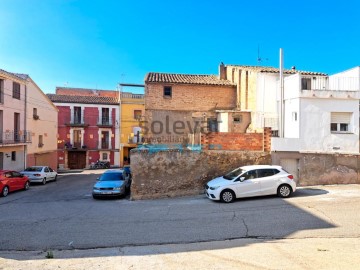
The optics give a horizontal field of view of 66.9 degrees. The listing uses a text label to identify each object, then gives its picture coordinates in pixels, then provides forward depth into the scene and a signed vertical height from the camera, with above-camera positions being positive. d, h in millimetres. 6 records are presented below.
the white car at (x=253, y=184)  11305 -1956
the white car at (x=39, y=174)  20109 -2768
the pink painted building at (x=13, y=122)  21312 +1231
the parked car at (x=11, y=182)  15365 -2710
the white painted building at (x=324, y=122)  14125 +847
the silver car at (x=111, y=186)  13578 -2444
